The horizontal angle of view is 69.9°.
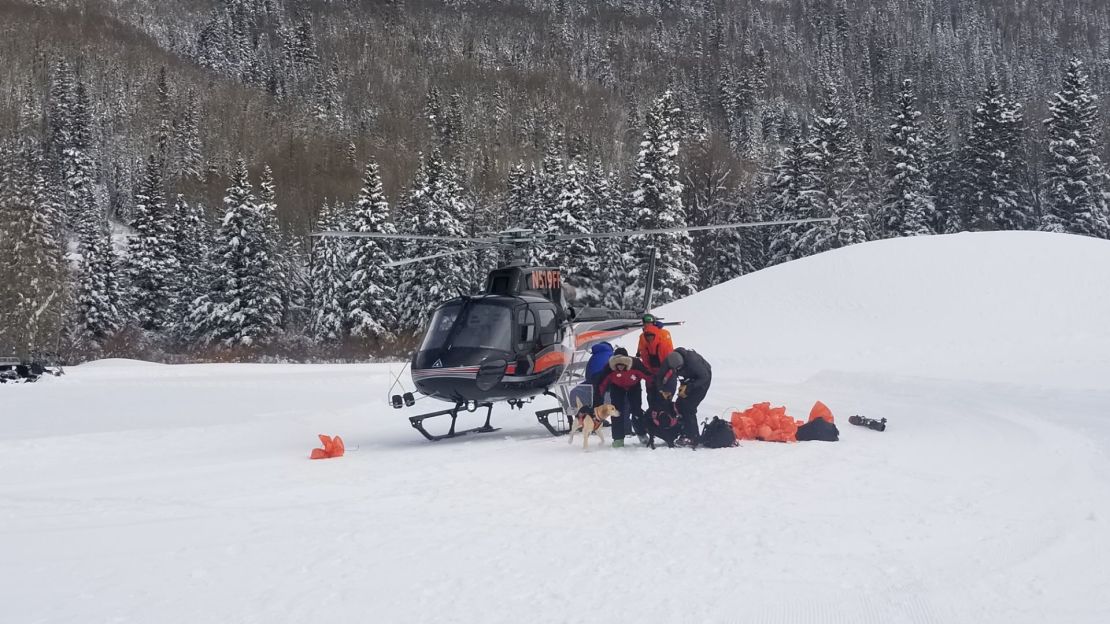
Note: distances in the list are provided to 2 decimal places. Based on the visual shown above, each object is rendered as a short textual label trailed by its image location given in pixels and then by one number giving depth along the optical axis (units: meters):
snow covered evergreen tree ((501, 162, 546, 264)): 45.00
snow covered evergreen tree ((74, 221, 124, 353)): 46.34
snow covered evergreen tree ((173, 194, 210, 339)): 48.69
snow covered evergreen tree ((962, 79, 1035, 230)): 46.22
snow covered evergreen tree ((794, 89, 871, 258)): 44.59
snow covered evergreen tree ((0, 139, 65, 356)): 35.69
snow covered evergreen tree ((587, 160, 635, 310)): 40.75
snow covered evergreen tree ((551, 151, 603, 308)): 39.84
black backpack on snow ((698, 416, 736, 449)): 9.73
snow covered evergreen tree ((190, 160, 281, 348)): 44.34
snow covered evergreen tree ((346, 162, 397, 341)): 43.59
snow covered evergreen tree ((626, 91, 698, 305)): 38.47
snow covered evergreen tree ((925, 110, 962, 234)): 49.19
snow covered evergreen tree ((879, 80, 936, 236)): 45.81
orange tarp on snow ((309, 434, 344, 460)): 9.75
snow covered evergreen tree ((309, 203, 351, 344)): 44.41
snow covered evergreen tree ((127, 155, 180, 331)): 49.94
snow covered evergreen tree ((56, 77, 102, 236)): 54.78
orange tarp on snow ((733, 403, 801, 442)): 10.19
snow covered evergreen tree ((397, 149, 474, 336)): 43.25
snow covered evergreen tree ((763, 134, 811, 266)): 46.12
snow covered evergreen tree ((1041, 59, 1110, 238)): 43.28
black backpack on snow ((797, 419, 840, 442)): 10.20
